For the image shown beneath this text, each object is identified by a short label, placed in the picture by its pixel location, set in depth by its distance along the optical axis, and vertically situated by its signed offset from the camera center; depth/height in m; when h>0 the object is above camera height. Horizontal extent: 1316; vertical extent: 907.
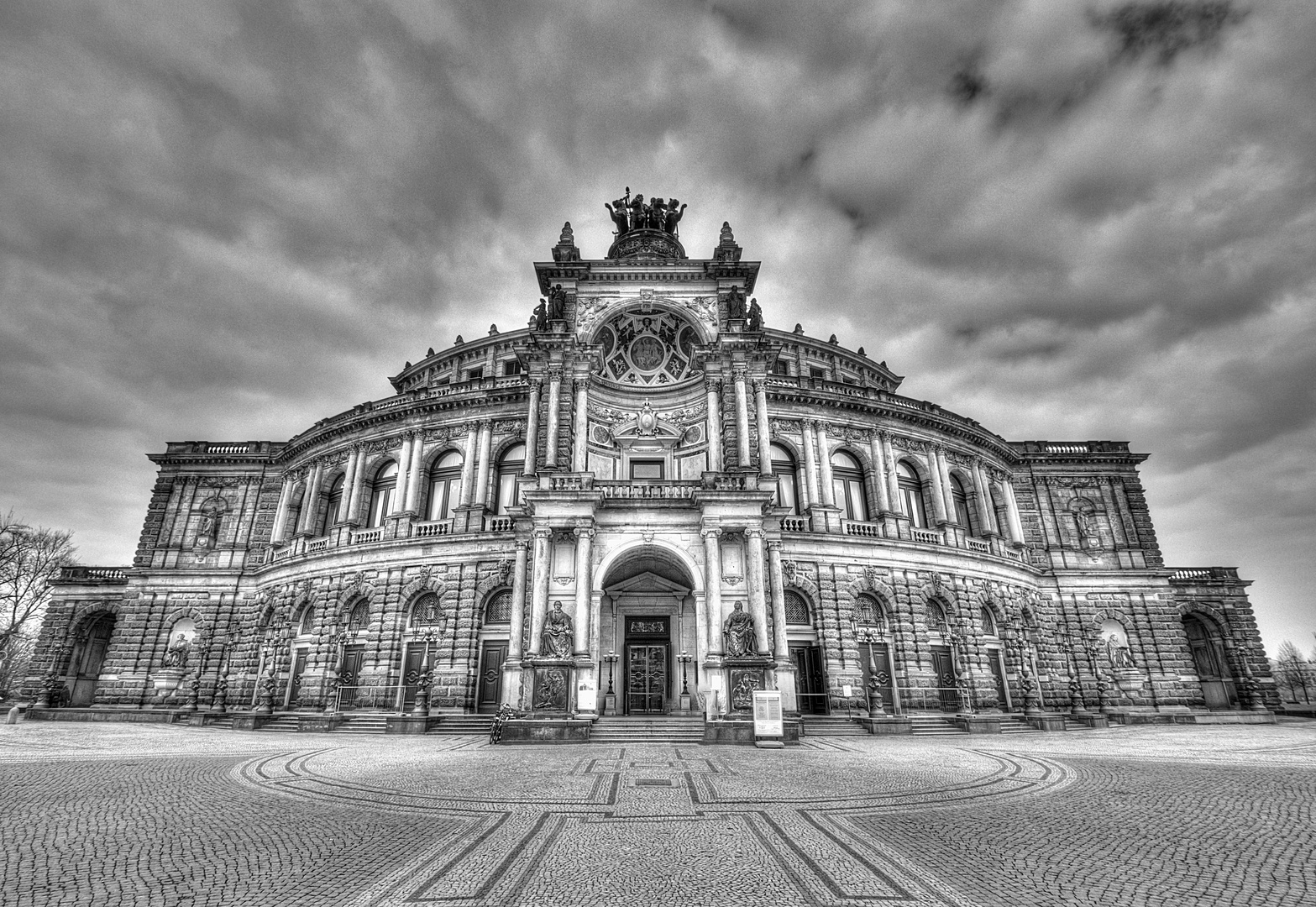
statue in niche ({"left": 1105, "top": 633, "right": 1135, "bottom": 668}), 33.19 +0.91
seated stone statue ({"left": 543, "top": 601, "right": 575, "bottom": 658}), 19.89 +1.25
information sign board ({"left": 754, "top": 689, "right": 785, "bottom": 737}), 17.42 -1.08
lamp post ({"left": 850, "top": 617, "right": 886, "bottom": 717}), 24.46 -0.11
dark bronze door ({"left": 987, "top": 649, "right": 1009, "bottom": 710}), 28.81 -0.26
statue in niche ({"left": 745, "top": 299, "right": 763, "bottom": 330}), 26.44 +14.69
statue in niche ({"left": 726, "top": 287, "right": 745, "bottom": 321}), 25.84 +14.92
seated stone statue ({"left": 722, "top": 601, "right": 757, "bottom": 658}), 19.75 +1.21
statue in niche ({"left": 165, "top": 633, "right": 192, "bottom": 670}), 32.72 +1.37
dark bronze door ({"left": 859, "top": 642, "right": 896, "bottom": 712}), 26.11 +0.09
